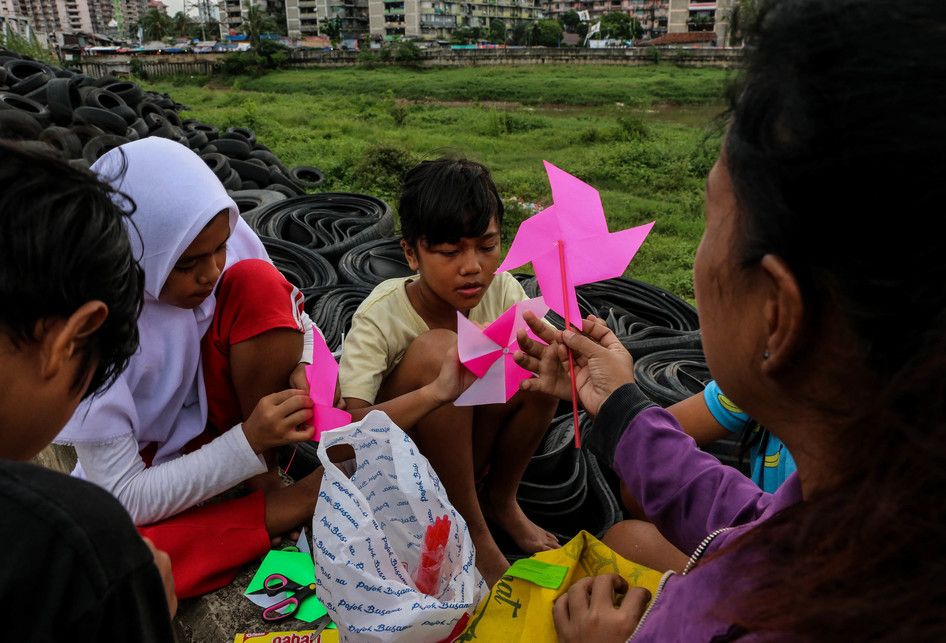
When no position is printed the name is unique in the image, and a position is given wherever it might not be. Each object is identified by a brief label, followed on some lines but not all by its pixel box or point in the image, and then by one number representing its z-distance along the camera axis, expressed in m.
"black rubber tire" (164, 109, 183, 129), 8.25
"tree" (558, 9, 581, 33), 68.38
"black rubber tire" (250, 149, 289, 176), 7.19
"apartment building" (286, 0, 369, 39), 71.62
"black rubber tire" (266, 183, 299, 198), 6.30
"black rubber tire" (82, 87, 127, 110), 6.08
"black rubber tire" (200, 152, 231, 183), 5.86
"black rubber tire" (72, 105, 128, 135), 5.68
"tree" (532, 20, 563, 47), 58.62
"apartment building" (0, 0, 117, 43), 85.69
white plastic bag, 1.29
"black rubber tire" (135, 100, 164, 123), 7.21
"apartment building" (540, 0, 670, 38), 74.75
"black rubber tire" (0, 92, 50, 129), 5.50
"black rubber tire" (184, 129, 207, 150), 7.03
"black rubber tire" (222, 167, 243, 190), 5.88
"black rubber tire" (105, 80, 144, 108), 7.12
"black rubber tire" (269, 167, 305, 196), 6.55
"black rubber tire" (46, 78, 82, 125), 5.68
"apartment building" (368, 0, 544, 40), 68.06
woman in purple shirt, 0.58
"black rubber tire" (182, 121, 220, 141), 8.22
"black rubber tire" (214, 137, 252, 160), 7.00
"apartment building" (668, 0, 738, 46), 60.06
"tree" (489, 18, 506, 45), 64.69
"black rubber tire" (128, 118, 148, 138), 6.22
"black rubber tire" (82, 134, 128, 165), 4.25
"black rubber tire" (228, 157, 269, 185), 6.39
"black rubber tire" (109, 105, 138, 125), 6.47
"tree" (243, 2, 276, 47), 53.41
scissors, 1.64
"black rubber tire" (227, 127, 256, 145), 7.97
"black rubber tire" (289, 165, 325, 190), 7.52
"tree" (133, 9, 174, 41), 63.54
